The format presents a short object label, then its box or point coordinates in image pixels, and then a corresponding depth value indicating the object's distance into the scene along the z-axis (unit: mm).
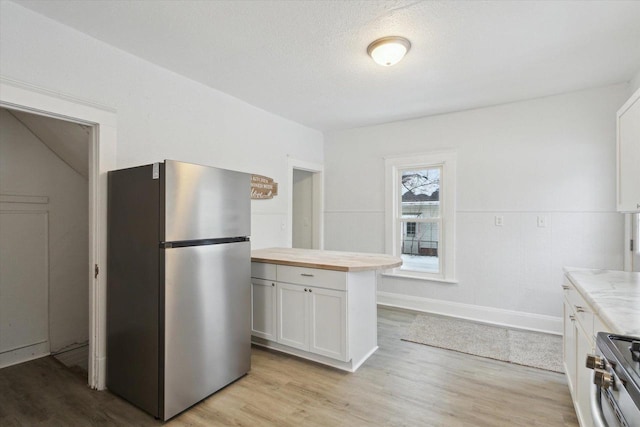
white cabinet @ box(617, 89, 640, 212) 1862
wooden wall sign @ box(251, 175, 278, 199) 3593
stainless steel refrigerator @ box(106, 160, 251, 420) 1916
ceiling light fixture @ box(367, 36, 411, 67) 2201
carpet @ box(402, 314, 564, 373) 2738
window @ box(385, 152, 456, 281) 3873
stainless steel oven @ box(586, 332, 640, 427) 839
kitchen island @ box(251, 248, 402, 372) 2459
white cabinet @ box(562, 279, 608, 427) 1516
